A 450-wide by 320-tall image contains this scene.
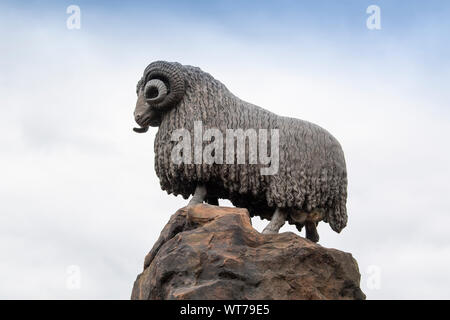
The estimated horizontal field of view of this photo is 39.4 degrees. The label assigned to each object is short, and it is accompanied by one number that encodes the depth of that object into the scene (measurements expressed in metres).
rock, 7.18
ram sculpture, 8.79
